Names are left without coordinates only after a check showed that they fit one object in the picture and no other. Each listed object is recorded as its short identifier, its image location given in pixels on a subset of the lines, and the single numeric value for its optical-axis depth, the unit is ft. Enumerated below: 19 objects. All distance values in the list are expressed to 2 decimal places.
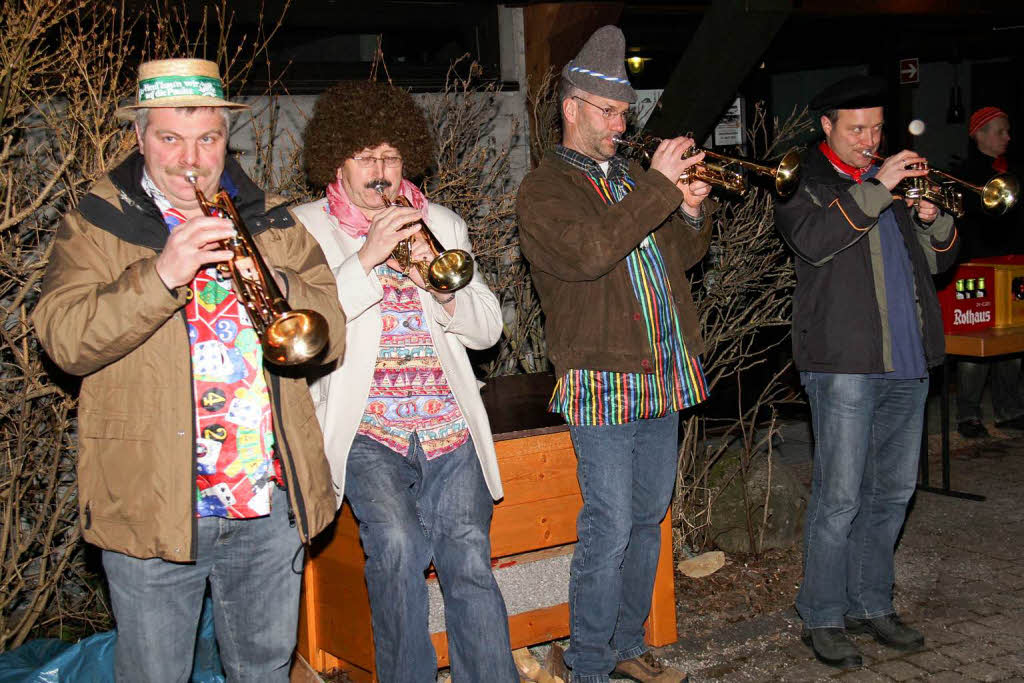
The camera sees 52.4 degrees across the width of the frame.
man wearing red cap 25.08
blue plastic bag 11.80
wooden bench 12.84
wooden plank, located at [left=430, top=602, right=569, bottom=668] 13.62
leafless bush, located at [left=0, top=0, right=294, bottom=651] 12.80
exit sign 33.86
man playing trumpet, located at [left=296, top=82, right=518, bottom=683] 10.75
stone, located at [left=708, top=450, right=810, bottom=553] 18.21
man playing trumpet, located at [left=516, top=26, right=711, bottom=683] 12.00
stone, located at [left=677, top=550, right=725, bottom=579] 17.25
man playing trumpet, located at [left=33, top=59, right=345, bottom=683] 8.27
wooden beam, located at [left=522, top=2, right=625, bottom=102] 20.74
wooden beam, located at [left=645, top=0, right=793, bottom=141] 19.06
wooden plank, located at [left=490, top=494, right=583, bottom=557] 13.25
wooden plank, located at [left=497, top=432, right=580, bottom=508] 13.25
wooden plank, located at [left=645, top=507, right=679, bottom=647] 14.46
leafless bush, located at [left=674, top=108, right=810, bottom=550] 17.52
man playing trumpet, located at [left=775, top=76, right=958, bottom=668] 13.26
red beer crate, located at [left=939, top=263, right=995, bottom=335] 21.76
